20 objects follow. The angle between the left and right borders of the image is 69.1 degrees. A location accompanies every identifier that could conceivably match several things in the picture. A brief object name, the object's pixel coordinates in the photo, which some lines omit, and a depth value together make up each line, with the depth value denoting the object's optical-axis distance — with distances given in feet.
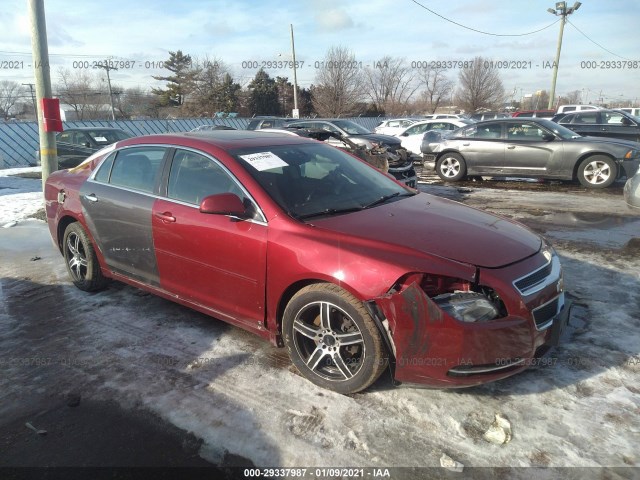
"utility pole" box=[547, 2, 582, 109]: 94.12
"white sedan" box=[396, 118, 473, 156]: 55.29
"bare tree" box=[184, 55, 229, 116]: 162.61
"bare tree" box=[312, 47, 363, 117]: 138.41
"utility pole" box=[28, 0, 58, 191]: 23.11
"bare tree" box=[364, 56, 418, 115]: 180.34
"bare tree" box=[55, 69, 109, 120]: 172.04
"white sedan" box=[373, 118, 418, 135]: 68.24
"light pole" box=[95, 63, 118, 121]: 150.97
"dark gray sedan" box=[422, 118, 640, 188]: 32.78
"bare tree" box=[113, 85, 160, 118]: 172.90
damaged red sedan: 8.67
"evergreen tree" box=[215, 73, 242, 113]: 160.25
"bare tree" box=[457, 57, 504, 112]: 171.83
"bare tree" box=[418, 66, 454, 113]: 198.27
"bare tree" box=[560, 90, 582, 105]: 296.18
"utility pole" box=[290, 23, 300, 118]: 105.43
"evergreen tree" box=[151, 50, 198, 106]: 175.32
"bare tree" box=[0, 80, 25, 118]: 175.63
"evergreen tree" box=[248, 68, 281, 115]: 161.58
